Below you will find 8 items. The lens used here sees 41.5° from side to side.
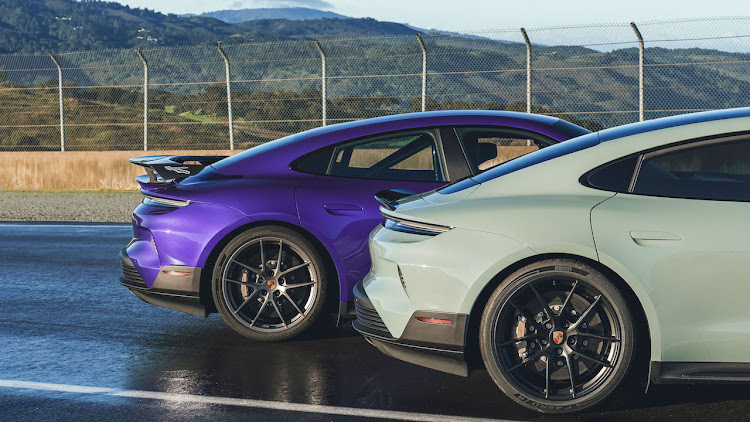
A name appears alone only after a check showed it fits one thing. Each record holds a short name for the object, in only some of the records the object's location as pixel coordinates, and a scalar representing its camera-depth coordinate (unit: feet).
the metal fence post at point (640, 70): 53.31
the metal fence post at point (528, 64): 56.03
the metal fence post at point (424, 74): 59.16
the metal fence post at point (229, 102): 63.67
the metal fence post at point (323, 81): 61.31
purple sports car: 20.54
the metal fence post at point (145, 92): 65.72
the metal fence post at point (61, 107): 66.69
